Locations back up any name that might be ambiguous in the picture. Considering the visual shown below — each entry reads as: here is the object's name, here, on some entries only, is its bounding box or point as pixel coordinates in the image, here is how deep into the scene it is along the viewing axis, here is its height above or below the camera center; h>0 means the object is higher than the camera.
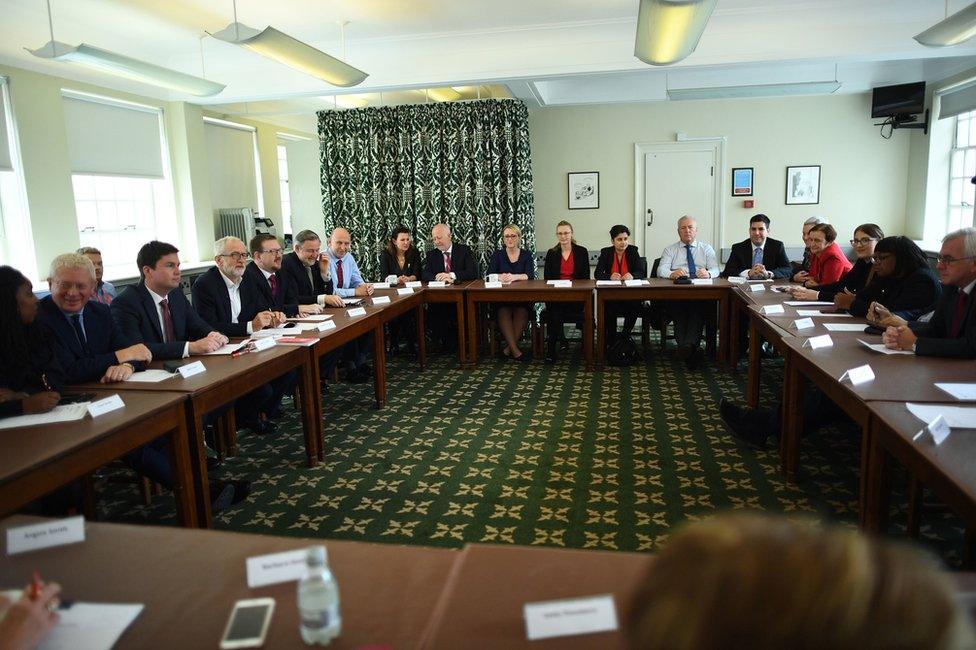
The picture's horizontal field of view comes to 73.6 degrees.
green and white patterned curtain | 7.62 +0.66
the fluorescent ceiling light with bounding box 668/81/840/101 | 6.97 +1.35
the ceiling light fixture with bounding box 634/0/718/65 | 3.97 +1.24
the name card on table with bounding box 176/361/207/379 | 2.87 -0.59
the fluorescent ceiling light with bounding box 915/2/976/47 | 4.12 +1.18
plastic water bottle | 1.06 -0.61
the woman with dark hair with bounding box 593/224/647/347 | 6.16 -0.46
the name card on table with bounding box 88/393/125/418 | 2.31 -0.60
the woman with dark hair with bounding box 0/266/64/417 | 2.55 -0.43
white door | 8.59 +0.37
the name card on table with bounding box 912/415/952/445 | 1.82 -0.62
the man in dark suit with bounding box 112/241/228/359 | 3.31 -0.38
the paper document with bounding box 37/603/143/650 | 1.08 -0.66
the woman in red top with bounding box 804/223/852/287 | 5.16 -0.35
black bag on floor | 5.90 -1.19
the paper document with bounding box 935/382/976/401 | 2.21 -0.63
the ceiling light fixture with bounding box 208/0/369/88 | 4.38 +1.29
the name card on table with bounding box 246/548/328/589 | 1.26 -0.65
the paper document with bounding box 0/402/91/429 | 2.24 -0.61
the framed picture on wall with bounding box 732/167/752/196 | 8.48 +0.47
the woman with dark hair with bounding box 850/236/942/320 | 3.70 -0.38
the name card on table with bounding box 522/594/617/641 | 1.07 -0.65
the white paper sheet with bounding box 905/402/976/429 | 1.94 -0.63
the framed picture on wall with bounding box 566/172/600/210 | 8.80 +0.43
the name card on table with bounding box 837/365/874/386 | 2.45 -0.61
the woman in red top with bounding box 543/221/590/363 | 6.20 -0.47
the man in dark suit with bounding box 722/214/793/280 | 6.17 -0.38
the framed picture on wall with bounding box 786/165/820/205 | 8.32 +0.38
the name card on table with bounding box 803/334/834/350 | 3.11 -0.61
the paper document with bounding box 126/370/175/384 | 2.83 -0.61
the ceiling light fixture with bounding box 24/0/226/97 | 4.33 +1.24
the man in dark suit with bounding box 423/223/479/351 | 6.60 -0.41
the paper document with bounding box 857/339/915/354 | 2.94 -0.62
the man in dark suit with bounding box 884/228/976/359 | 2.79 -0.47
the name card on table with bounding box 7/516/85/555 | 1.41 -0.64
